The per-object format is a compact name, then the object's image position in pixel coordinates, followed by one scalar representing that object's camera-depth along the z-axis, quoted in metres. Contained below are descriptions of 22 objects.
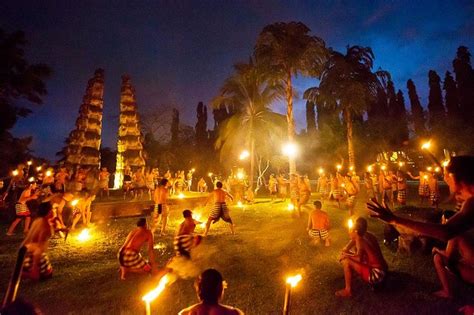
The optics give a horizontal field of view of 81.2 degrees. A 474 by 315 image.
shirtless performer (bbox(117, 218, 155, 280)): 5.99
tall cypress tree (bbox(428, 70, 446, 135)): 43.41
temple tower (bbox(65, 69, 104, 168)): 25.17
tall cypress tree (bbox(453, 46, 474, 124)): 37.25
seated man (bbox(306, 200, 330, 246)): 8.62
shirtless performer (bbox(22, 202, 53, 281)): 5.70
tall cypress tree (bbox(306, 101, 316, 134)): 61.81
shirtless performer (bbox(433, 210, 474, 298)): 3.76
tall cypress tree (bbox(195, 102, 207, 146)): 44.38
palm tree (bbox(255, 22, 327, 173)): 19.23
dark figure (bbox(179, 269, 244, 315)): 2.70
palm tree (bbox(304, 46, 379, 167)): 23.75
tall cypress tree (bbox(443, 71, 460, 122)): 40.81
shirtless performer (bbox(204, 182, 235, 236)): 10.17
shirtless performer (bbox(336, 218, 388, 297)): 5.19
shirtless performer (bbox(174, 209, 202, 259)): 7.45
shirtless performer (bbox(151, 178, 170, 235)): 10.88
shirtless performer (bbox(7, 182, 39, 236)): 9.73
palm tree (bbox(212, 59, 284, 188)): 27.98
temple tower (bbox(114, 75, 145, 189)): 27.78
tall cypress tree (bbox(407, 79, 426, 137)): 46.81
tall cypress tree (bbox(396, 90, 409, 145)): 43.47
